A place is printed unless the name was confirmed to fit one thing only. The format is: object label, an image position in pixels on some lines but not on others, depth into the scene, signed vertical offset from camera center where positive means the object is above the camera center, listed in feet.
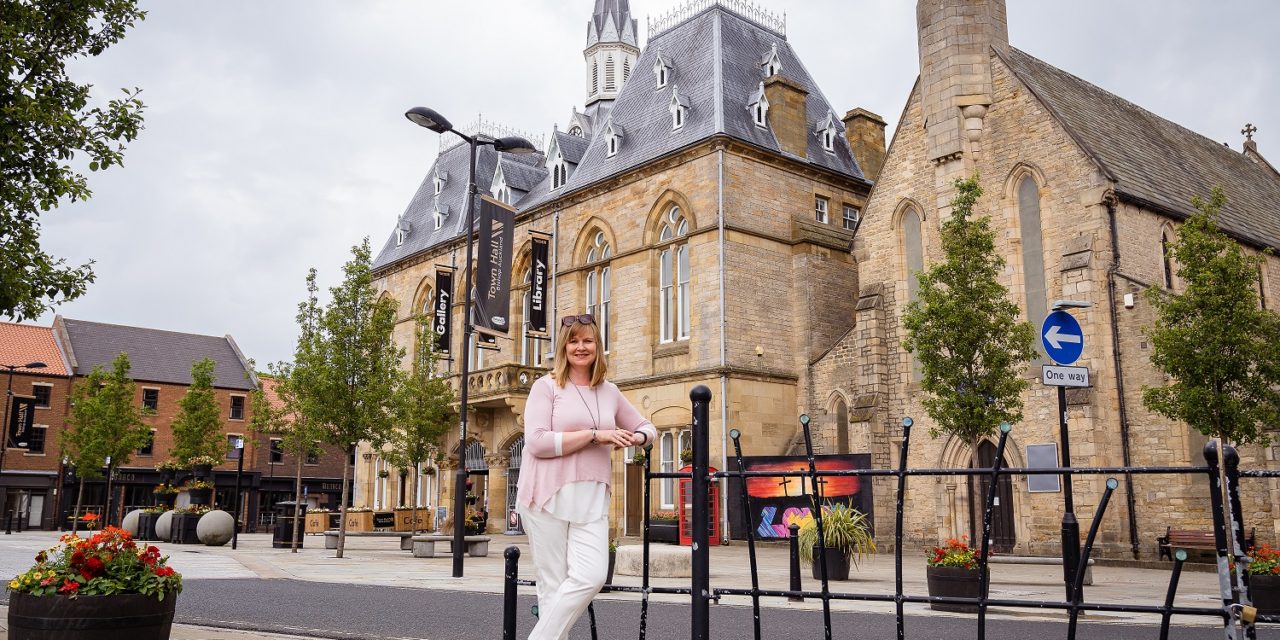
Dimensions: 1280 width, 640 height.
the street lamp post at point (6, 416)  149.56 +10.66
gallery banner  123.68 +22.67
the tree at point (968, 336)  62.28 +9.56
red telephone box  81.97 -2.20
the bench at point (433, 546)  72.11 -4.56
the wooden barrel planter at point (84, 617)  21.36 -2.87
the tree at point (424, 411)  112.47 +8.68
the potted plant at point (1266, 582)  38.60 -3.73
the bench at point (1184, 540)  64.18 -3.53
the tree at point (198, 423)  132.57 +8.50
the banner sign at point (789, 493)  71.46 -0.51
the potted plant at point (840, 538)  49.03 -2.59
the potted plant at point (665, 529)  83.76 -3.64
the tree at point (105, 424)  132.77 +8.40
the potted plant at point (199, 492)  95.76 -0.61
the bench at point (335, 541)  83.71 -4.85
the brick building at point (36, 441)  159.43 +7.32
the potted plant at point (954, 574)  41.57 -3.65
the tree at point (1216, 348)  57.36 +8.07
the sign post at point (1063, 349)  39.60 +5.51
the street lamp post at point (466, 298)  55.31 +11.02
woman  15.49 -0.08
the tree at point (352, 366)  82.74 +10.03
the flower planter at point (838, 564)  49.47 -3.91
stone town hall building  94.22 +25.32
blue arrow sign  39.60 +5.97
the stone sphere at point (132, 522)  104.12 -3.84
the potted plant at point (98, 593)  21.47 -2.35
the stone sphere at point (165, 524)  93.50 -3.65
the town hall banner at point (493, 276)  73.77 +16.67
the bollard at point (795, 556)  36.47 -2.53
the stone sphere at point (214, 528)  87.66 -3.75
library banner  109.50 +23.05
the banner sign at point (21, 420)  157.99 +10.48
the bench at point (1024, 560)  67.24 -5.07
